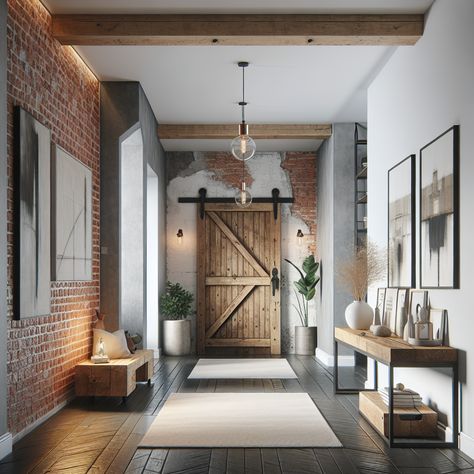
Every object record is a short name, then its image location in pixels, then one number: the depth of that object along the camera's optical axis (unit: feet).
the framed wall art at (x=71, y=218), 20.11
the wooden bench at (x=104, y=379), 21.44
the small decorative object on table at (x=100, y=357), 22.23
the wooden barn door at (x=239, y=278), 38.88
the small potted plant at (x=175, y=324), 36.37
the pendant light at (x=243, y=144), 24.07
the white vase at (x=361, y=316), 21.94
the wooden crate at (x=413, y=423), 17.11
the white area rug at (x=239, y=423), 16.48
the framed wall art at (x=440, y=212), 16.42
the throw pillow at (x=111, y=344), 23.16
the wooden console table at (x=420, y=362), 16.14
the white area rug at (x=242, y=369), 28.53
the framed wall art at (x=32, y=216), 16.80
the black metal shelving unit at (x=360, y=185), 32.68
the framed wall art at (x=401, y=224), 20.04
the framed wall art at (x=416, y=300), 18.53
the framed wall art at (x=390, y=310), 21.04
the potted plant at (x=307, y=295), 37.35
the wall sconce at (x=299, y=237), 39.11
